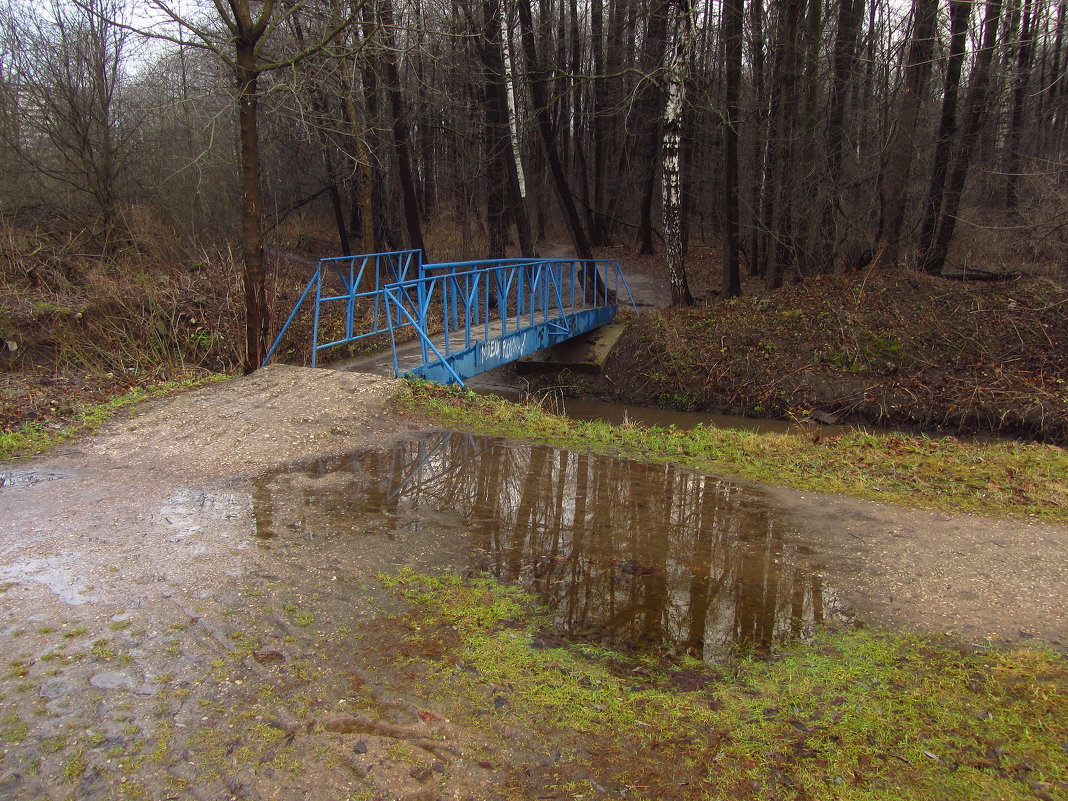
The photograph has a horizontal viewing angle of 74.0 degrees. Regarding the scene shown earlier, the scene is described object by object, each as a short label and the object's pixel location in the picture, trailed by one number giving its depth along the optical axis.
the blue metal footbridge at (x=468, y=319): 9.48
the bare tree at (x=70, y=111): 13.57
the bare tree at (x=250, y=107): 7.96
